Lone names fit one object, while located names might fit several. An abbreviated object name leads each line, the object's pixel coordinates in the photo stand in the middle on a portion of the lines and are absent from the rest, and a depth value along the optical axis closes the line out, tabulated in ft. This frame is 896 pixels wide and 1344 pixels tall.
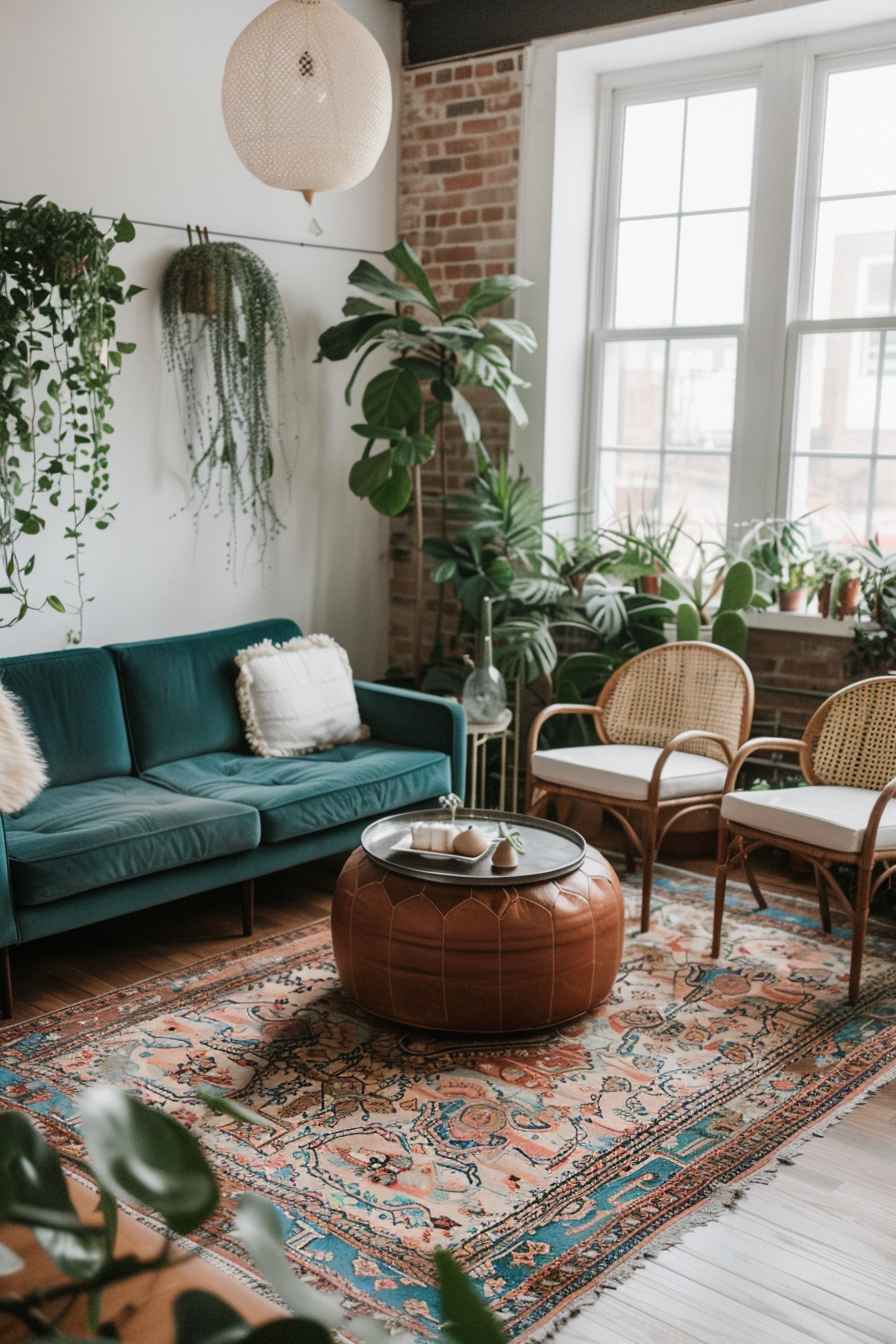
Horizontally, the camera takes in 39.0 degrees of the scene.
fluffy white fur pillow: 11.85
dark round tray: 10.52
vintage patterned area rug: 7.82
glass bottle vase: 15.40
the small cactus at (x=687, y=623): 15.88
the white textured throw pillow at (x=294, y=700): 14.73
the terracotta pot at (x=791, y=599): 16.10
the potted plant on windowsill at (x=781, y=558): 16.20
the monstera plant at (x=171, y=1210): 1.74
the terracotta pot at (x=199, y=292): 14.85
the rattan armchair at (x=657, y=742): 13.50
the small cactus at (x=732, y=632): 15.69
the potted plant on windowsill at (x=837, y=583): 15.46
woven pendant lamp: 10.37
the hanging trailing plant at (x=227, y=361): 14.96
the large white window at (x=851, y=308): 15.66
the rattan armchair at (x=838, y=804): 11.46
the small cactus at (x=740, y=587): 15.74
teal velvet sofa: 11.18
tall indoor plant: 15.89
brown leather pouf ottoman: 10.24
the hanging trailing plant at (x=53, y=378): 12.59
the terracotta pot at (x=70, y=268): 12.74
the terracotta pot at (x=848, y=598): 15.40
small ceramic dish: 10.96
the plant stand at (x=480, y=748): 15.61
